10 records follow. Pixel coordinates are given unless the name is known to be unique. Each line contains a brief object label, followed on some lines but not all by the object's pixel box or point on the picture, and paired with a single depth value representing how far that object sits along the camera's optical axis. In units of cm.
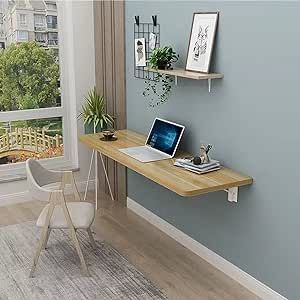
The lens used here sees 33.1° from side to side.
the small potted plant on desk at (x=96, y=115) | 455
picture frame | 323
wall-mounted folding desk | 296
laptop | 362
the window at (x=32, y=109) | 468
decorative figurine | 327
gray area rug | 319
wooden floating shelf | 317
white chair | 331
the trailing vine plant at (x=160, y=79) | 355
